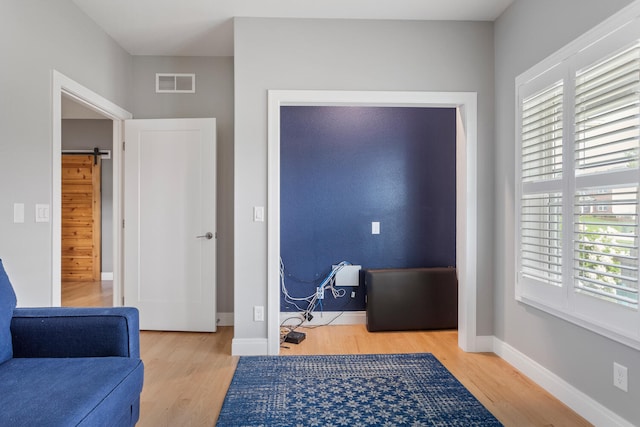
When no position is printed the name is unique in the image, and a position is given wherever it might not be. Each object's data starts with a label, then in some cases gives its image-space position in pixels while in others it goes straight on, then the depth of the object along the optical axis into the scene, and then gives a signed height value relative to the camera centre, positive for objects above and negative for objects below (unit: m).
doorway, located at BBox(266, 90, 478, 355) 2.90 +0.30
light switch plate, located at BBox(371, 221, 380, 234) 3.83 -0.12
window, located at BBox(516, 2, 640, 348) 1.75 +0.18
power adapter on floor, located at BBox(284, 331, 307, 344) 3.17 -1.06
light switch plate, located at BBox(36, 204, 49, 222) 2.32 +0.02
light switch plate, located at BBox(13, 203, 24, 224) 2.17 +0.02
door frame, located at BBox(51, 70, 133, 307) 2.44 +0.41
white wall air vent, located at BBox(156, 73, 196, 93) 3.68 +1.33
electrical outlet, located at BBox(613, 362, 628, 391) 1.79 -0.80
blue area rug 1.97 -1.09
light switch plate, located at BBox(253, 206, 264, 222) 2.91 +0.03
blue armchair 1.26 -0.63
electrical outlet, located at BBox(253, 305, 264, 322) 2.91 -0.77
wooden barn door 6.02 -0.04
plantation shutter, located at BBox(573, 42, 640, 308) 1.73 +0.19
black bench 3.49 -0.82
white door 3.43 -0.07
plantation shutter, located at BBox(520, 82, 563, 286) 2.25 +0.18
